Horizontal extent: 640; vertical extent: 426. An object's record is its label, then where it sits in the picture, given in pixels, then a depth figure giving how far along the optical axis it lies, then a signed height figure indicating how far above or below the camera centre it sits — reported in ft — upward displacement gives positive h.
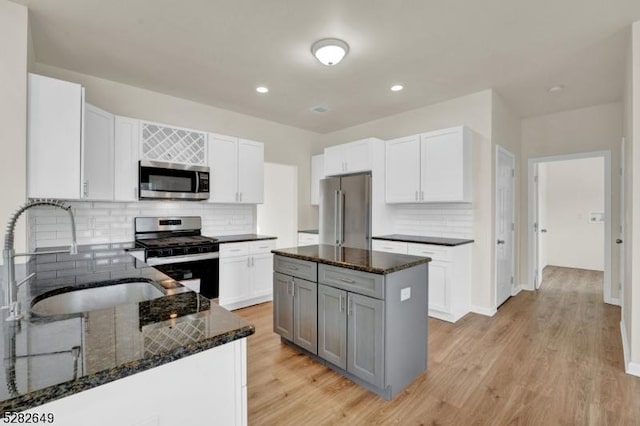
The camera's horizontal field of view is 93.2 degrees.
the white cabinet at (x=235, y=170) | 12.96 +1.91
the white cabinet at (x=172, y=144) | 11.26 +2.68
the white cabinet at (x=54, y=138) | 7.30 +1.86
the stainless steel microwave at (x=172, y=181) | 11.02 +1.21
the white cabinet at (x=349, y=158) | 14.28 +2.75
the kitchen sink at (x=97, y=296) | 4.63 -1.40
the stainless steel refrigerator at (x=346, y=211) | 14.19 +0.08
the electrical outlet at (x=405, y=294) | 7.03 -1.91
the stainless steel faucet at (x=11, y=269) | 3.32 -0.67
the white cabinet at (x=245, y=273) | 12.20 -2.58
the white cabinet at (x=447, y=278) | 11.41 -2.55
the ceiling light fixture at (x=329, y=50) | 8.56 +4.65
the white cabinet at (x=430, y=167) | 12.05 +1.94
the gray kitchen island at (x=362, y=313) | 6.73 -2.47
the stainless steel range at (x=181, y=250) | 10.36 -1.35
